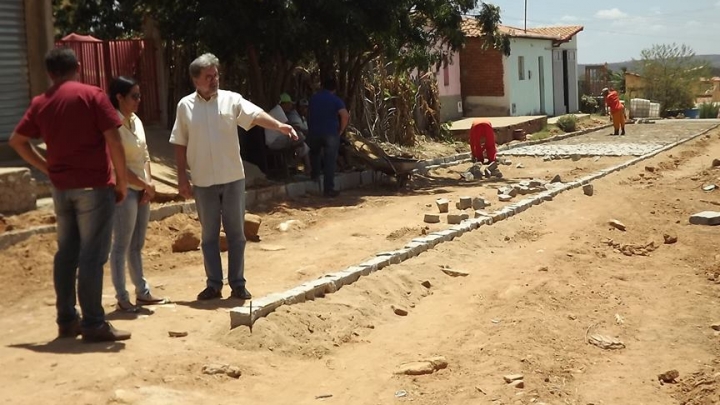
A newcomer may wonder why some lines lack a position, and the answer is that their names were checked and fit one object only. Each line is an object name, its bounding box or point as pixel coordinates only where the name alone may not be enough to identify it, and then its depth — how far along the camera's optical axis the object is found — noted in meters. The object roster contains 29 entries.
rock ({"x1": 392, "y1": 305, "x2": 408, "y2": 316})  7.76
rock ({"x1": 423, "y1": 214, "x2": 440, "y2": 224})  11.49
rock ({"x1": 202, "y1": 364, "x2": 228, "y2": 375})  5.79
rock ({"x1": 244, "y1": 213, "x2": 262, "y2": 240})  10.69
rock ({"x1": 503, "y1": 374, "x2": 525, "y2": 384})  5.78
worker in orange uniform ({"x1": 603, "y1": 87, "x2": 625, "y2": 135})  28.28
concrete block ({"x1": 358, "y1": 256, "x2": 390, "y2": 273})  8.54
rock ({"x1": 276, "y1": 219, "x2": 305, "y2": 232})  11.66
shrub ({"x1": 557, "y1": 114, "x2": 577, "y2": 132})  31.55
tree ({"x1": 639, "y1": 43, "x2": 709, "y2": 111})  43.94
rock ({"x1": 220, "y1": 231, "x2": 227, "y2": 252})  9.95
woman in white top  6.96
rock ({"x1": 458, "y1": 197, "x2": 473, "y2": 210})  12.75
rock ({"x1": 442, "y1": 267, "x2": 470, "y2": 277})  9.04
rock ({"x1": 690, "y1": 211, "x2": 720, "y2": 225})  12.04
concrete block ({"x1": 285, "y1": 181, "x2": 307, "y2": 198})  14.09
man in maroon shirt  5.97
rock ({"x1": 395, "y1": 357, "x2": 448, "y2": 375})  6.04
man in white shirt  7.26
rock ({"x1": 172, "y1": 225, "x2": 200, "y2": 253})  10.10
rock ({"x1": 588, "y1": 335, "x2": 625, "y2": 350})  6.84
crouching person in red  18.33
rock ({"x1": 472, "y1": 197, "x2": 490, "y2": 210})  12.65
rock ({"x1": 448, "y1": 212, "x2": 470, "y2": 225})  11.30
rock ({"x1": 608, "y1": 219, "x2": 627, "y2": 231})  11.74
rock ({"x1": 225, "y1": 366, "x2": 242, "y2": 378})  5.82
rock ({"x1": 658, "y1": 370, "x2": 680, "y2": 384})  6.04
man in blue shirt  14.27
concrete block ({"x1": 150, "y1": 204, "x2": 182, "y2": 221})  11.10
